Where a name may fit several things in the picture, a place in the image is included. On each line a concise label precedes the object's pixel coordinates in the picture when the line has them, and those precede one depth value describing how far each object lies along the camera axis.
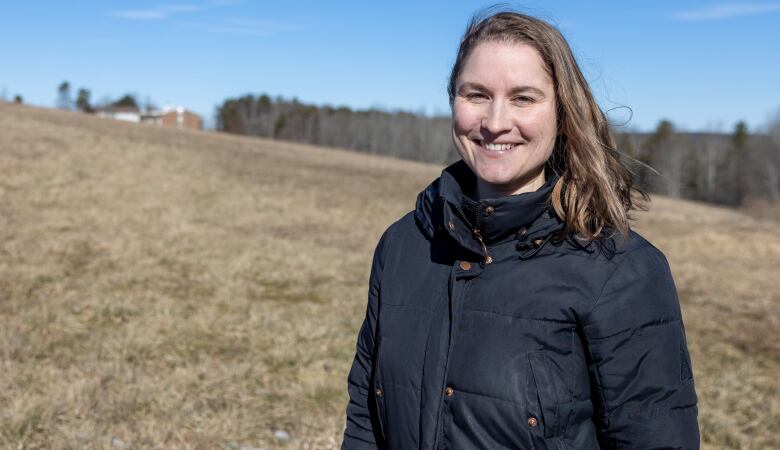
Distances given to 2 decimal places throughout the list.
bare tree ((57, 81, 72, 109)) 107.24
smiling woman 1.69
